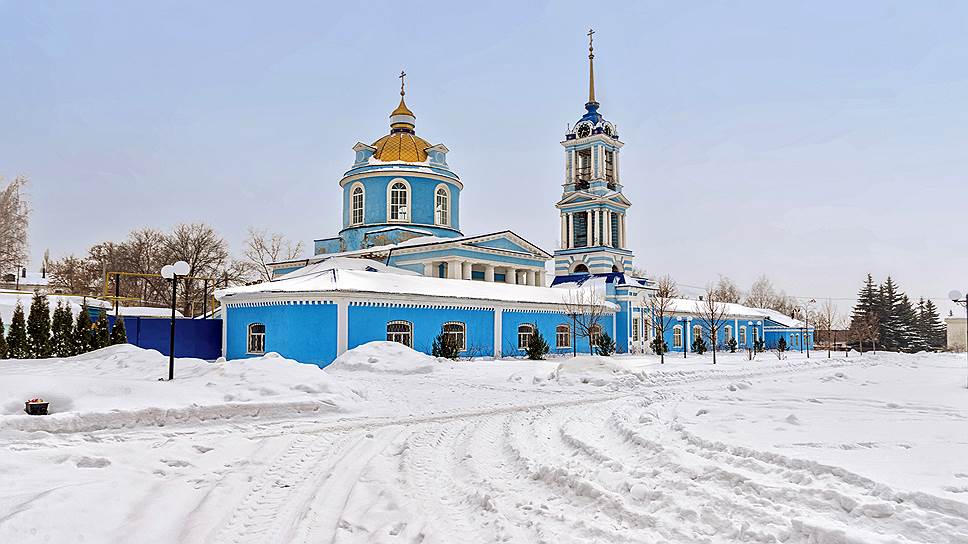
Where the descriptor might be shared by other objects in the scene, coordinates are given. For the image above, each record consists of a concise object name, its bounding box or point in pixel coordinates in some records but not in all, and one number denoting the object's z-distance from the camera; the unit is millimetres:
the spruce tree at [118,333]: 22594
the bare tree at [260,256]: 49250
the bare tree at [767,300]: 85188
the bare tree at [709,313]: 42288
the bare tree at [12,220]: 32938
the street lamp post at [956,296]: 18266
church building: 24109
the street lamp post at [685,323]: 41781
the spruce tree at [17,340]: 20078
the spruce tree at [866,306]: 58450
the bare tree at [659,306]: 37991
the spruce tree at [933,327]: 61438
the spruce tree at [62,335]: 20750
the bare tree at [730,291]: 81869
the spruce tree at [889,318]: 58062
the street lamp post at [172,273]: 14219
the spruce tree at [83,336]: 21266
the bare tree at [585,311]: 32375
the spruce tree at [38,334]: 20328
